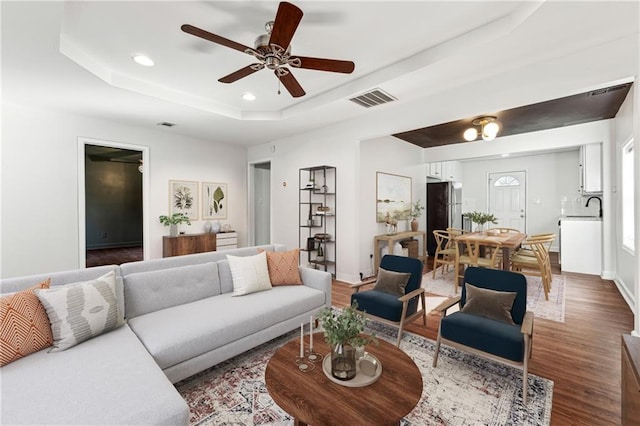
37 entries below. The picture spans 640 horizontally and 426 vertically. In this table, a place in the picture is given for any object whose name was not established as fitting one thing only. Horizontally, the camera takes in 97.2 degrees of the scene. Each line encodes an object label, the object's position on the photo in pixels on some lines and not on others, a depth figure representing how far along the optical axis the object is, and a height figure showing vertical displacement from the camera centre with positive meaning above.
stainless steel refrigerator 6.93 +0.14
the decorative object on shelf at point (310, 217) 5.34 -0.08
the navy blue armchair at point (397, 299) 2.66 -0.85
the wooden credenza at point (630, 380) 1.13 -0.72
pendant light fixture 4.25 +1.33
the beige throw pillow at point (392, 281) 2.90 -0.72
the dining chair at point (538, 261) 3.92 -0.73
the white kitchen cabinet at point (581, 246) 5.14 -0.63
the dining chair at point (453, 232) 5.14 -0.36
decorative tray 1.49 -0.90
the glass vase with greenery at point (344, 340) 1.54 -0.69
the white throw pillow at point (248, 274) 2.79 -0.62
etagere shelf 5.12 -0.08
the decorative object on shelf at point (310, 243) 5.17 -0.56
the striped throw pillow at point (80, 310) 1.72 -0.63
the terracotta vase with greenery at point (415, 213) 6.46 -0.01
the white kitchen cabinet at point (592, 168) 5.12 +0.82
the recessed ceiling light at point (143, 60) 2.93 +1.63
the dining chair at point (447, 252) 4.79 -0.69
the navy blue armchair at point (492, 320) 1.98 -0.86
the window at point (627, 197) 3.82 +0.21
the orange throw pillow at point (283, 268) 3.08 -0.61
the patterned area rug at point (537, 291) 3.46 -1.19
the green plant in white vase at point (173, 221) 5.20 -0.14
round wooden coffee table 1.29 -0.92
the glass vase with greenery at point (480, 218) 5.13 -0.11
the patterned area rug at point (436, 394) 1.76 -1.28
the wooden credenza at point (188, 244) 5.20 -0.59
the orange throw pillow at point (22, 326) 1.54 -0.65
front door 7.93 +0.40
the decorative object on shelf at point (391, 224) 5.70 -0.24
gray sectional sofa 1.26 -0.84
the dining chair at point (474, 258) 4.05 -0.70
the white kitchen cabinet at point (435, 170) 7.50 +1.15
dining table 3.96 -0.41
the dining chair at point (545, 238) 4.08 -0.38
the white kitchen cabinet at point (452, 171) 7.98 +1.23
